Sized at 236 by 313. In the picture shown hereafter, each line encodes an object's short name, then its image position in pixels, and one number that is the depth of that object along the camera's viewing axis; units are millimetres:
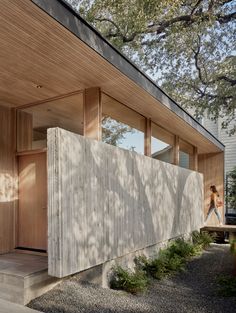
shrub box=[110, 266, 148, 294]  5316
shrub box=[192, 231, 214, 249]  10070
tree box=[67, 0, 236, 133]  9203
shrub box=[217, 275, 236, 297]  5543
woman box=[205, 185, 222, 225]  11773
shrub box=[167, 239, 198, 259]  8094
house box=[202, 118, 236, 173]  16141
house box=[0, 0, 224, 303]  4027
